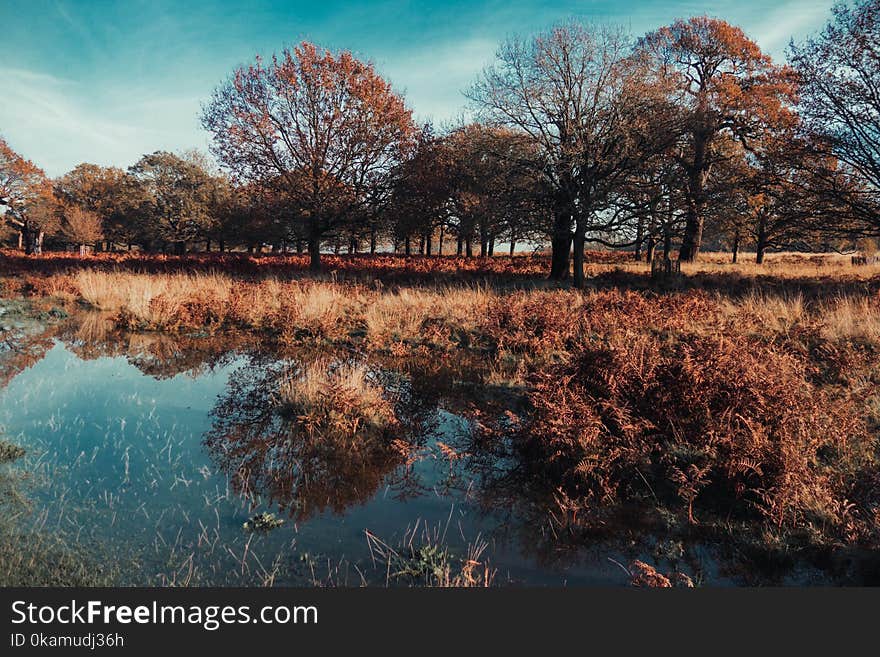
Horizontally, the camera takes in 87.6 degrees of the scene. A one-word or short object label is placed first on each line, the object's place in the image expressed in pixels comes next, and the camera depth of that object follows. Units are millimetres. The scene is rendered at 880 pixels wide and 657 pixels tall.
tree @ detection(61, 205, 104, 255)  46594
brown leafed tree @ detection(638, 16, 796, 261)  22469
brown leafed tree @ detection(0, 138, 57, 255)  40438
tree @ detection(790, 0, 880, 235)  15695
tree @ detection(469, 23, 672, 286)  17609
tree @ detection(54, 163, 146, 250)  53188
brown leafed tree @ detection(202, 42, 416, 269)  21234
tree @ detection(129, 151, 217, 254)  48156
